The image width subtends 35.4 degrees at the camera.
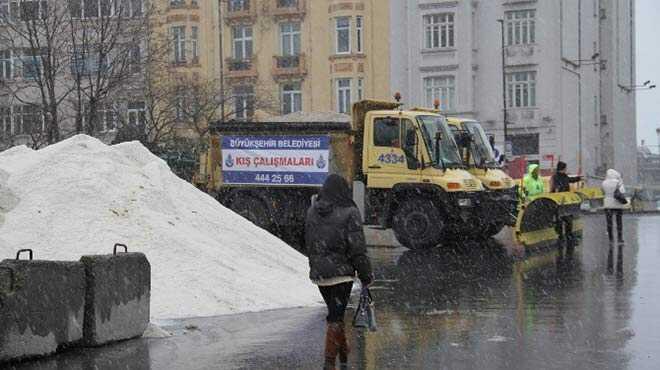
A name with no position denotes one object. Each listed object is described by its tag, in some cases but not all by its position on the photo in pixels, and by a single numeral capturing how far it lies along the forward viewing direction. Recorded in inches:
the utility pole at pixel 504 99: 2026.3
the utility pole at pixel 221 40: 2175.6
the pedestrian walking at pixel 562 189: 876.6
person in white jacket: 834.8
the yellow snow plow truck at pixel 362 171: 853.2
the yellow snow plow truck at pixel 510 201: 835.4
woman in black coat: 322.0
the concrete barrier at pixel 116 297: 376.8
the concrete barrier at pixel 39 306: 334.3
